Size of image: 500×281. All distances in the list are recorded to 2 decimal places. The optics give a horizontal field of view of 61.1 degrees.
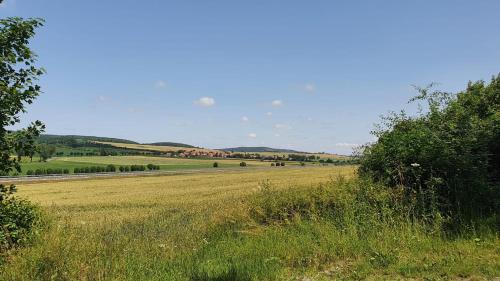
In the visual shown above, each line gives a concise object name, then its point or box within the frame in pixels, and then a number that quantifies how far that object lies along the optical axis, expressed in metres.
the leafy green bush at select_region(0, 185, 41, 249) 6.91
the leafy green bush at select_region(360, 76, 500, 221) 10.08
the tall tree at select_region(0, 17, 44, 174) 6.60
